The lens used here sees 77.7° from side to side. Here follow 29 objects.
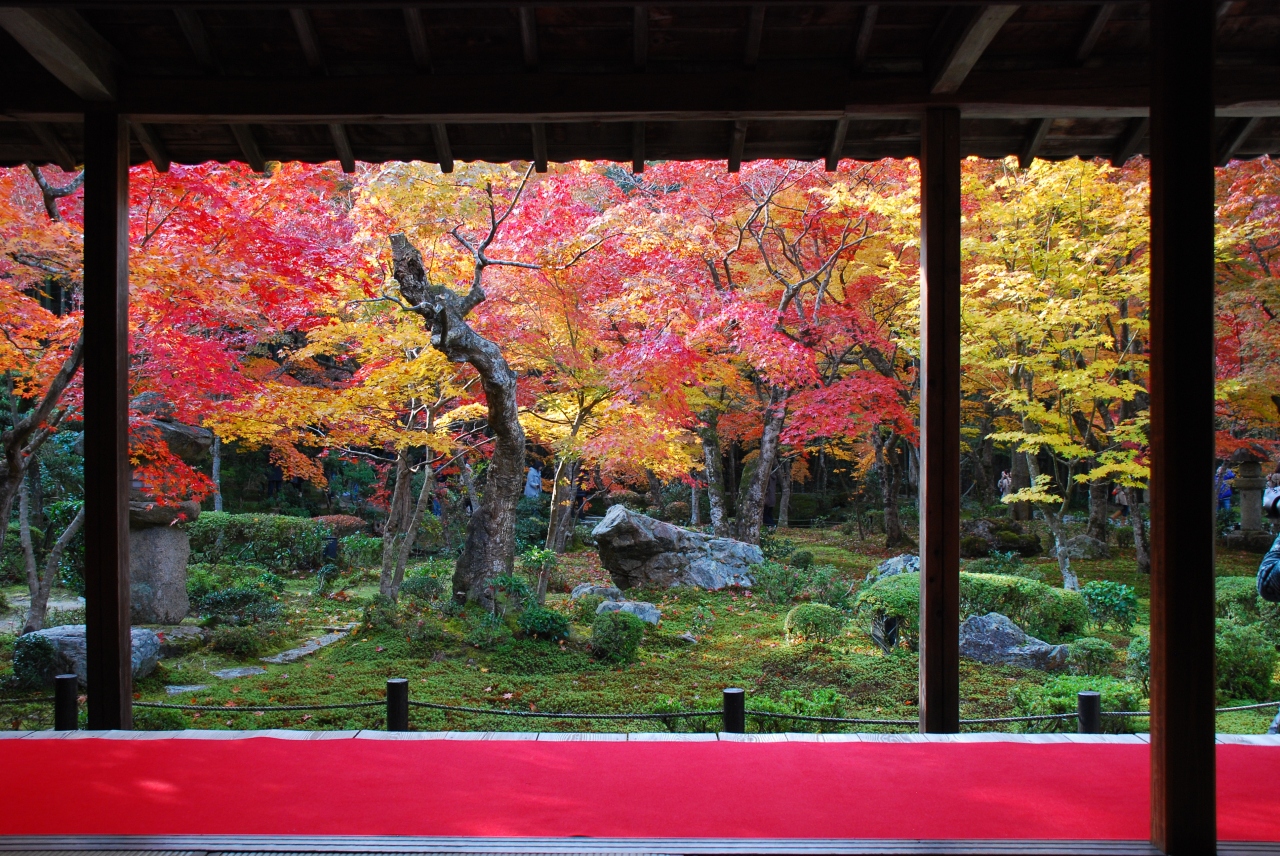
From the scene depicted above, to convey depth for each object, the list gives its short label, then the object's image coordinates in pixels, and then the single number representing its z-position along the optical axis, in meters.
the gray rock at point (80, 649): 6.49
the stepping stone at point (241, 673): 7.35
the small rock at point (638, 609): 9.02
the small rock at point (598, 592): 10.27
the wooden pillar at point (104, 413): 3.43
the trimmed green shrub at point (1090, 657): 7.12
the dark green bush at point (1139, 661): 6.60
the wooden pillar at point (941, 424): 3.45
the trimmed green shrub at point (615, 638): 7.80
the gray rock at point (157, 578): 8.74
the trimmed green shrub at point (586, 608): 9.26
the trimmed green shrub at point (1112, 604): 8.24
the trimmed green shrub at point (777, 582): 10.68
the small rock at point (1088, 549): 12.64
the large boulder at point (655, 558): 10.98
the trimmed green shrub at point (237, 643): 8.02
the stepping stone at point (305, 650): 7.98
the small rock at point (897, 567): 10.63
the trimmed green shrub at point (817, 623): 8.27
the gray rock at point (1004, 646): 7.44
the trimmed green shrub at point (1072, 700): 5.04
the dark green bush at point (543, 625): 8.02
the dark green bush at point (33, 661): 6.40
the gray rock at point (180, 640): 7.84
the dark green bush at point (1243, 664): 6.51
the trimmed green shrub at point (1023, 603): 8.01
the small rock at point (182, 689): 6.64
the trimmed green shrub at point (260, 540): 12.30
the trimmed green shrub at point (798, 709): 5.28
